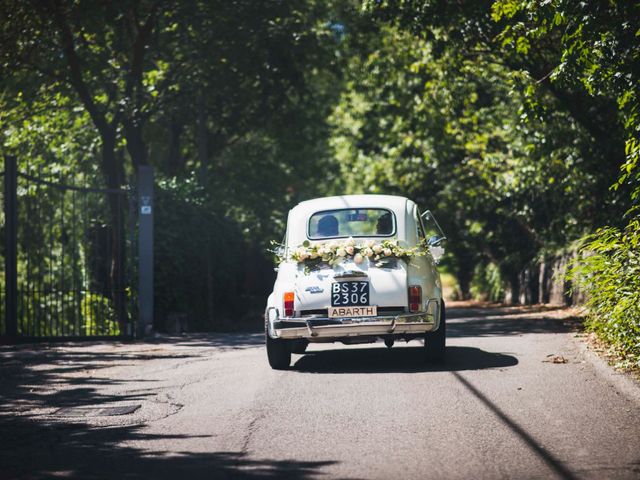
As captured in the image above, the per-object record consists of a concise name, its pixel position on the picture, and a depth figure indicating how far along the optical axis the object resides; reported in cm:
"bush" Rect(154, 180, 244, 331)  1811
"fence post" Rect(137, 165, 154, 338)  1598
